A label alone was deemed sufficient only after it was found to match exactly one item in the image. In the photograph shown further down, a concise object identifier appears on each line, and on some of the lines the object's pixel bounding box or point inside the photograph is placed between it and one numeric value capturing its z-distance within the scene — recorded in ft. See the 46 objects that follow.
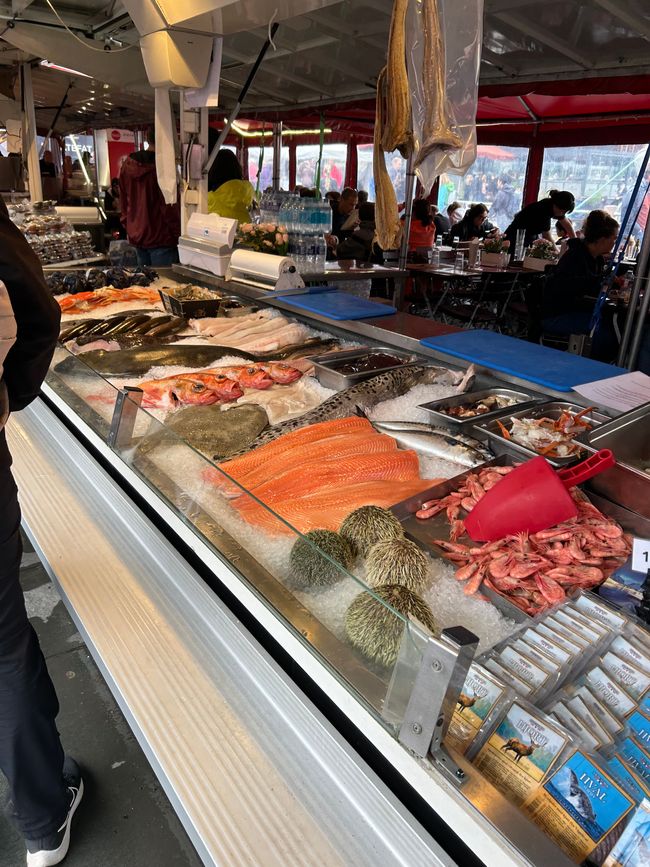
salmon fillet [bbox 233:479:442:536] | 6.06
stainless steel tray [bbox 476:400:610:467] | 7.07
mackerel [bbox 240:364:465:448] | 8.18
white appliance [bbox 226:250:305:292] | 13.47
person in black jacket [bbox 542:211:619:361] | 19.88
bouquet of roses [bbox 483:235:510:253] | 26.63
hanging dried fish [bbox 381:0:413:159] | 8.07
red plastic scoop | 5.80
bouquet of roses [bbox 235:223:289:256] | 15.02
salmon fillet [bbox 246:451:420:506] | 6.57
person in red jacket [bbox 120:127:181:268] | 22.04
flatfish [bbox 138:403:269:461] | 7.66
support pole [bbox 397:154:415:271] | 17.65
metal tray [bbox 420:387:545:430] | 7.92
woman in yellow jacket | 18.97
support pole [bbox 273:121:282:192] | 25.58
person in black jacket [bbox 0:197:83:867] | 4.55
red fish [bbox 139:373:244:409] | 8.86
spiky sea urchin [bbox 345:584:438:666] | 3.61
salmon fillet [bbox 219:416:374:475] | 7.01
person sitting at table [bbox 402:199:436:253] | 29.04
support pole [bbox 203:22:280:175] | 15.33
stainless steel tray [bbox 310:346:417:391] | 9.66
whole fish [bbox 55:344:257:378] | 10.11
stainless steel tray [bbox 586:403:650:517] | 6.34
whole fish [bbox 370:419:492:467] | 7.38
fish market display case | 3.24
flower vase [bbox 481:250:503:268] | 26.20
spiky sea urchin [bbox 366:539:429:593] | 5.09
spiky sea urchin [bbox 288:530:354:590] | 4.25
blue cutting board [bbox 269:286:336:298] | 13.47
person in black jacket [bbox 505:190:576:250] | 26.37
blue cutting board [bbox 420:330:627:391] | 8.85
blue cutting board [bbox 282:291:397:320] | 12.12
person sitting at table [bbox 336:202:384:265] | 26.03
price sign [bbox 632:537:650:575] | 5.06
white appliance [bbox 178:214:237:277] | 15.05
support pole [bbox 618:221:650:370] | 13.65
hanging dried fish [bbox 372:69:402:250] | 9.47
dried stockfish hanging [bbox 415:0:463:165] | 7.83
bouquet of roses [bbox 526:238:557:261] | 27.09
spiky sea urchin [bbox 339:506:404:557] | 5.59
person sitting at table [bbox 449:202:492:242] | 34.97
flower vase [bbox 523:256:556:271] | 26.66
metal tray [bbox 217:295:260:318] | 13.80
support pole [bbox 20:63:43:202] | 28.99
